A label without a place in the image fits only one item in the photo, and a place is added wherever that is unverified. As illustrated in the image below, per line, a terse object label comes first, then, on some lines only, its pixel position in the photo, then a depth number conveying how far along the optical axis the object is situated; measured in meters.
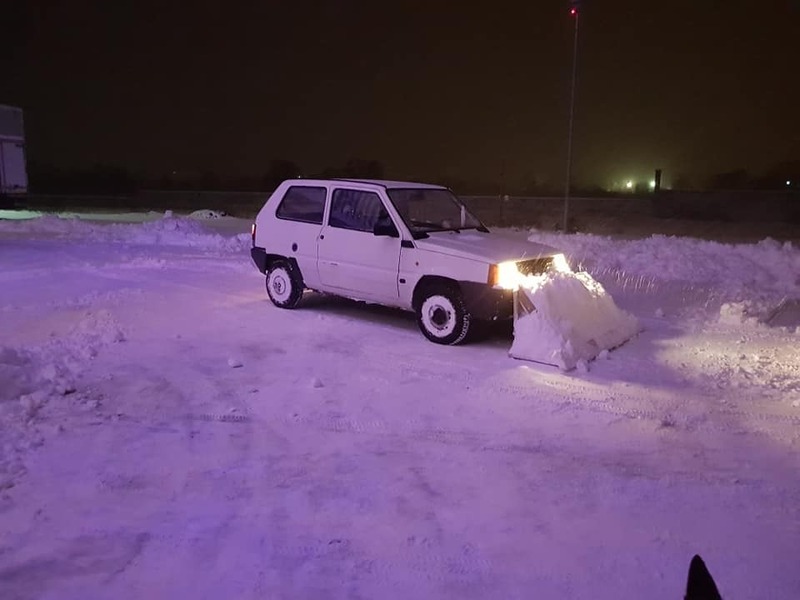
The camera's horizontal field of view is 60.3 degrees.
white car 7.98
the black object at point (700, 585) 2.20
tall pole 18.81
